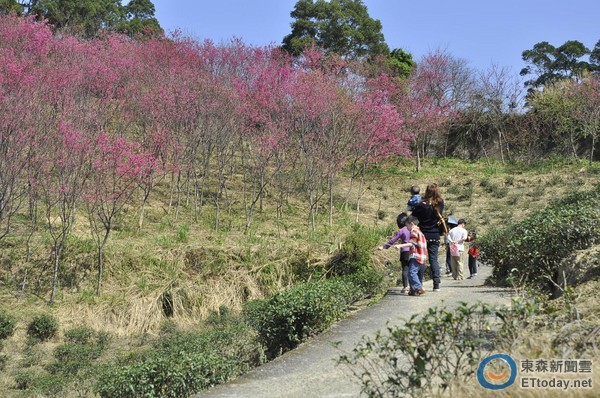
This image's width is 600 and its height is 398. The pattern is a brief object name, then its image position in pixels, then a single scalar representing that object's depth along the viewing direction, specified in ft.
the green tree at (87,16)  121.19
